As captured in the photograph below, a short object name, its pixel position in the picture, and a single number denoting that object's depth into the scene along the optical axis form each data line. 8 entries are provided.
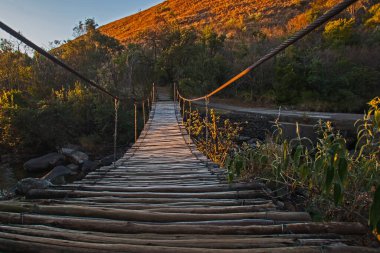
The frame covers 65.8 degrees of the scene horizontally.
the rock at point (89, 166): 7.21
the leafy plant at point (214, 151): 3.92
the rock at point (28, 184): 3.17
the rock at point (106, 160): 6.90
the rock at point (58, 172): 6.48
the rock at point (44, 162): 7.55
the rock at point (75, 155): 7.72
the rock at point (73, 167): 7.34
